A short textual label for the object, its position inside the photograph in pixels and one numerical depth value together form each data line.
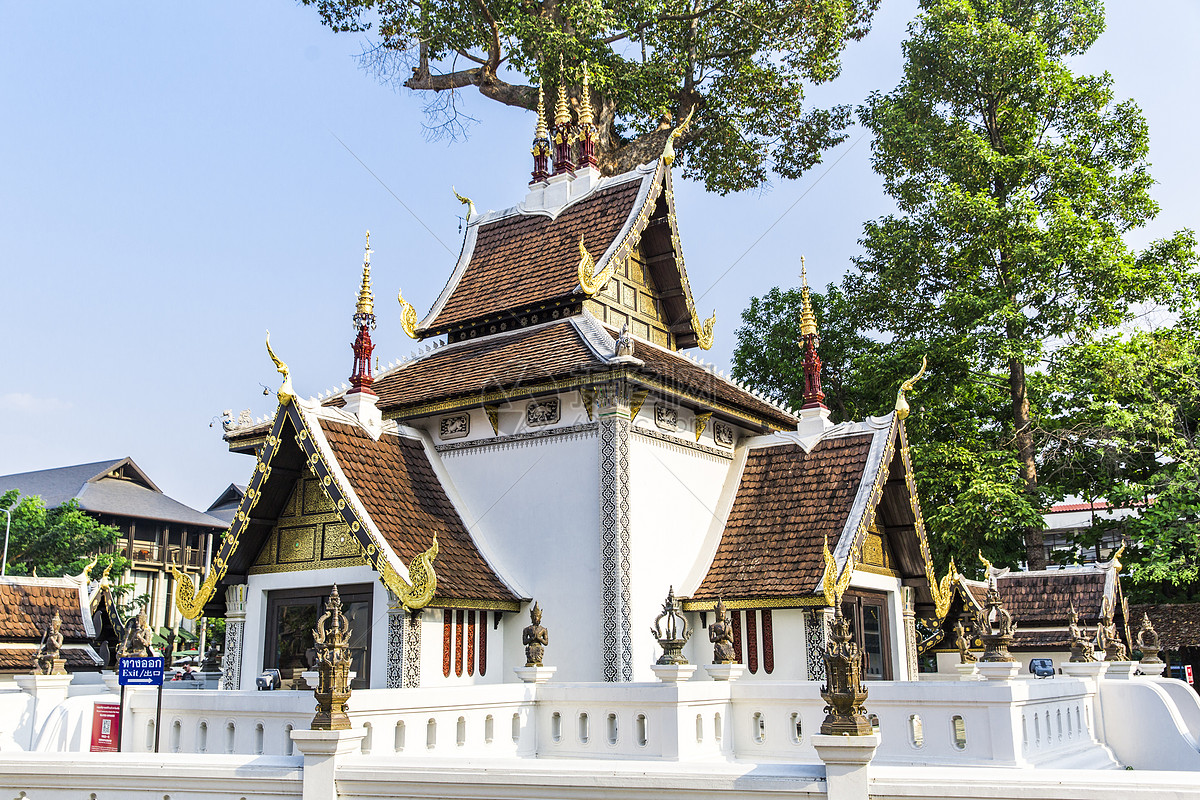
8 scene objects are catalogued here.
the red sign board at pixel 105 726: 10.81
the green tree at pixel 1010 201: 27.17
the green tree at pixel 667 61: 22.42
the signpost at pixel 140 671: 9.41
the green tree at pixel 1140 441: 25.12
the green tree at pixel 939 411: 25.77
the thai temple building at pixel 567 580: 10.15
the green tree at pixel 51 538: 41.47
